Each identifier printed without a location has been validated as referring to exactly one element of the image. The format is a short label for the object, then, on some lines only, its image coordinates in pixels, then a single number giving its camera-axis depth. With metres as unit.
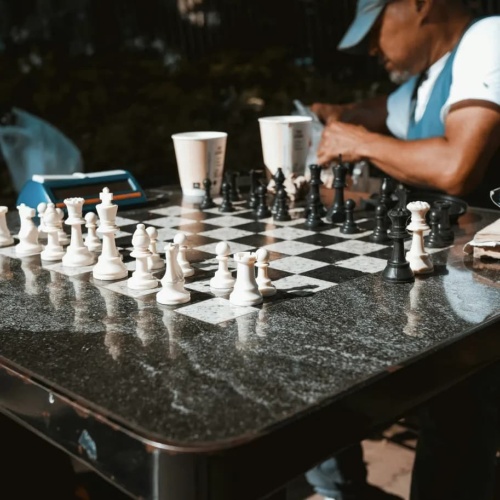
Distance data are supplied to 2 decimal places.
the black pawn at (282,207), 1.94
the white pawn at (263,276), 1.27
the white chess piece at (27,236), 1.63
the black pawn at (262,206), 2.00
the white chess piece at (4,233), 1.72
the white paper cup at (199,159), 2.21
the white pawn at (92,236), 1.60
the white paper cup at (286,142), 2.21
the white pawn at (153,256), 1.42
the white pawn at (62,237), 1.65
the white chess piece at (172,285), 1.24
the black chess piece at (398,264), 1.36
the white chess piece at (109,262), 1.40
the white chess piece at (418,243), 1.40
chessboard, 1.31
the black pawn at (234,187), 2.25
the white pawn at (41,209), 1.66
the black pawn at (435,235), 1.62
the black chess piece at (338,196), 1.90
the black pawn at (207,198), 2.13
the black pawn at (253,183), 2.12
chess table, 0.80
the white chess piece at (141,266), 1.33
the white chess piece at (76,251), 1.51
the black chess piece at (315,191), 1.86
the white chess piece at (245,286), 1.23
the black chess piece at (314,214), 1.84
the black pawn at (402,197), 1.81
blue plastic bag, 3.59
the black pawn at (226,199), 2.07
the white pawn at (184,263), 1.38
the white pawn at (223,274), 1.30
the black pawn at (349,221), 1.76
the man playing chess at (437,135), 1.76
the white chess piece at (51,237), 1.57
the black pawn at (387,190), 1.77
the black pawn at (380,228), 1.68
